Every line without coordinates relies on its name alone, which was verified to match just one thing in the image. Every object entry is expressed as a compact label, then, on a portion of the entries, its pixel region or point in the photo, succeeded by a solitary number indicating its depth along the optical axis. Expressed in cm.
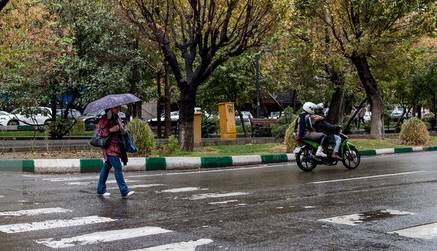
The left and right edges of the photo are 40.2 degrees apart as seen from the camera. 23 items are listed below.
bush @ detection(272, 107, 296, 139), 2336
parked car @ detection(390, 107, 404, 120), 5552
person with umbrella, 1017
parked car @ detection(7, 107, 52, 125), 2564
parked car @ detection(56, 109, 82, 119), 2899
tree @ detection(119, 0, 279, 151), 1753
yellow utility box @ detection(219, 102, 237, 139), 2495
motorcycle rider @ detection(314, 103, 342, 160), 1453
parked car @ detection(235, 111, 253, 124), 4980
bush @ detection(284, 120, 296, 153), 1922
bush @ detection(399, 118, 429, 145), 2348
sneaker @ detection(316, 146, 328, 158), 1441
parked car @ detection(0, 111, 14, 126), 4216
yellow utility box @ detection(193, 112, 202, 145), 2241
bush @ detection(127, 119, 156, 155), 1698
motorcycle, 1452
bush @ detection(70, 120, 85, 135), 3043
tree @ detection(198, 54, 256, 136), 2878
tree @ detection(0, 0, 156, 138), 2244
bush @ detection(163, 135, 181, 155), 1767
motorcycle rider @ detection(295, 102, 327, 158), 1441
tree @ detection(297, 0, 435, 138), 2161
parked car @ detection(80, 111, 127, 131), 3855
